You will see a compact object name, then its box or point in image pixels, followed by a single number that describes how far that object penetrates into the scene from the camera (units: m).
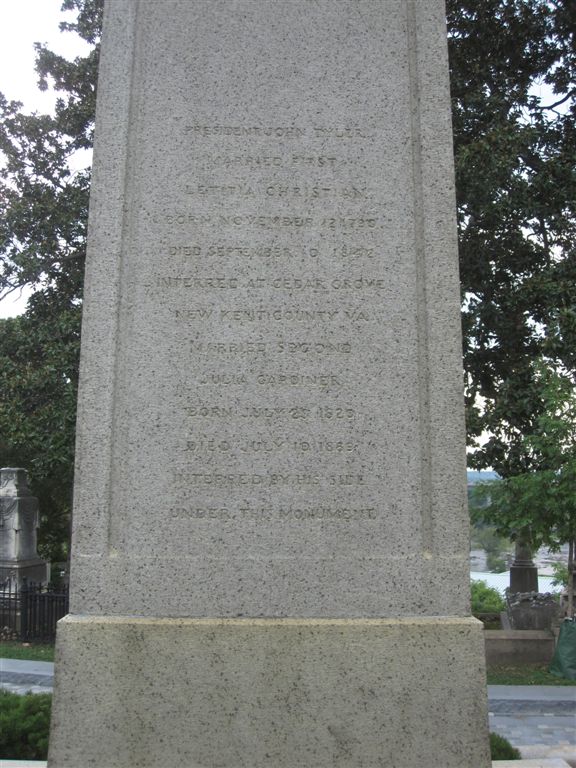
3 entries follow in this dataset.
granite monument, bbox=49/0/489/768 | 3.39
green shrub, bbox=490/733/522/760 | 4.57
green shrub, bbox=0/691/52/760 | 4.60
